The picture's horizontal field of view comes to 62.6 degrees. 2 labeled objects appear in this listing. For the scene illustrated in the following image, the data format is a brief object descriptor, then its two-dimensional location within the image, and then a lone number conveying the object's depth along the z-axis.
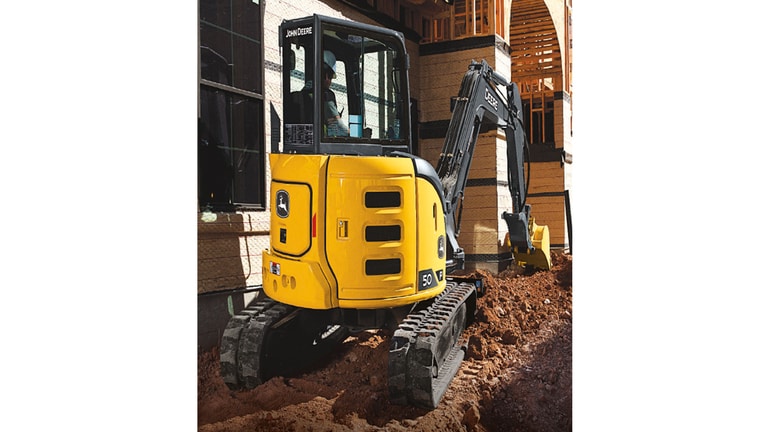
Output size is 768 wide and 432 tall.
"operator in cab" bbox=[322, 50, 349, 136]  3.49
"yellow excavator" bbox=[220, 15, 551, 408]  3.49
